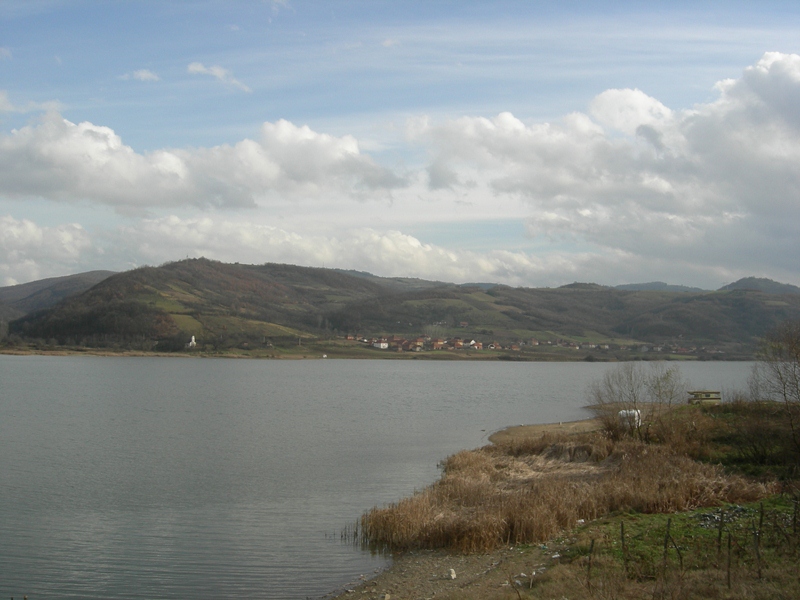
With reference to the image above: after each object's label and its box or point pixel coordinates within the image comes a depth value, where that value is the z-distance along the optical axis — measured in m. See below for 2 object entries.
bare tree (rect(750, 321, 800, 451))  24.41
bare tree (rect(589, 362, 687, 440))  30.12
